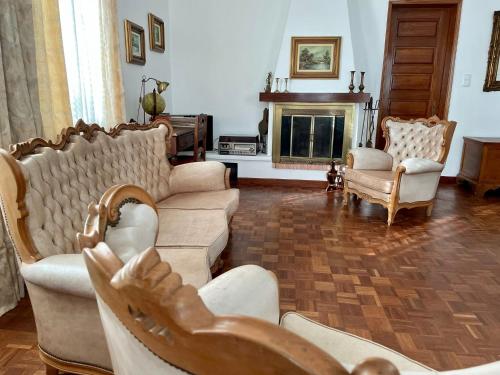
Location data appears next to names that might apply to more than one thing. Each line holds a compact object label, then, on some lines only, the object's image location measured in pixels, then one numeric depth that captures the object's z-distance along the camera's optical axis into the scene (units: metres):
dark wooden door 4.70
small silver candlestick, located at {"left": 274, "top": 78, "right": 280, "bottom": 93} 4.62
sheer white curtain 2.58
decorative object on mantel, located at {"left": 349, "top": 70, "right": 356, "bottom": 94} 4.42
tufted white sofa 1.25
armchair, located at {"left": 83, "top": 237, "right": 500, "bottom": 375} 0.37
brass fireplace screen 4.53
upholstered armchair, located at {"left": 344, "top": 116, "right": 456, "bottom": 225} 3.31
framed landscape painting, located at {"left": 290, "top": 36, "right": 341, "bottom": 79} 4.51
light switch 4.68
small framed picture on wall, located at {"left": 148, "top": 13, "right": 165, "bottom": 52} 4.16
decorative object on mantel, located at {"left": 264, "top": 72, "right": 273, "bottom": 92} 4.61
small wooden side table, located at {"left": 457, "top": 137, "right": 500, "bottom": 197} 4.24
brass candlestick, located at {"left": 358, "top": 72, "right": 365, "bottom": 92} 4.38
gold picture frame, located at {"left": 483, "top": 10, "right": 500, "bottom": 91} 4.48
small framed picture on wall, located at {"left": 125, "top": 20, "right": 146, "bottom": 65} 3.50
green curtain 1.81
